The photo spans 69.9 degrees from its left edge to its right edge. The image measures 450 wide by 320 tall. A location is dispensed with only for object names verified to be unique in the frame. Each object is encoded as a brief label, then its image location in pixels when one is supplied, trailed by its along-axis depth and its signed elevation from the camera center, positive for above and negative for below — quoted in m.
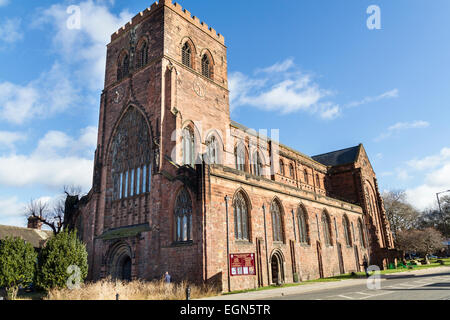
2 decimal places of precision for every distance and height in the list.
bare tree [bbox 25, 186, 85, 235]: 29.96 +4.81
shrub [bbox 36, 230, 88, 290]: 20.11 +0.02
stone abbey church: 20.91 +5.10
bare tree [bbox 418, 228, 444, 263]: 53.81 +0.85
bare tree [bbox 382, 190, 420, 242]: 63.31 +6.40
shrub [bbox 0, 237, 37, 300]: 21.57 +0.13
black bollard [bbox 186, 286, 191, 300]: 15.20 -1.55
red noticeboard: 20.05 -0.54
